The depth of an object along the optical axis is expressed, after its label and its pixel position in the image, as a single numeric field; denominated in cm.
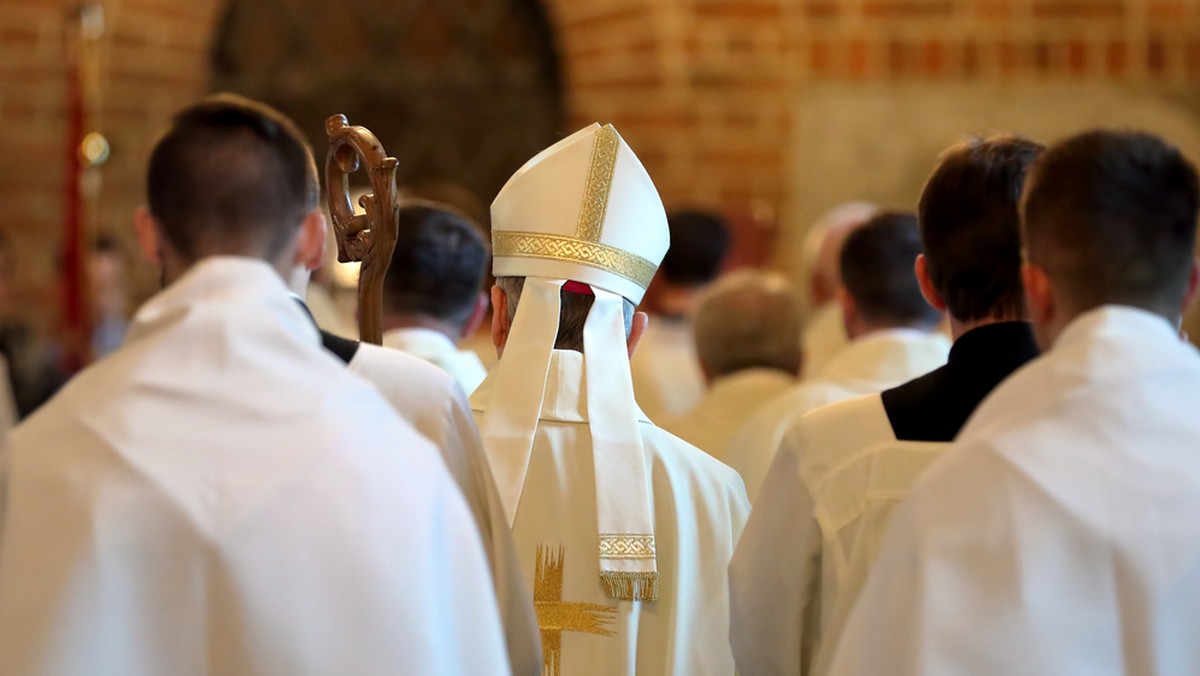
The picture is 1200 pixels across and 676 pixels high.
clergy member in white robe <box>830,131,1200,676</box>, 376
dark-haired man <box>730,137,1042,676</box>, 517
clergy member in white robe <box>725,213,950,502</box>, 805
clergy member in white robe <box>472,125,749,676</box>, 532
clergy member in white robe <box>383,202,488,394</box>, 736
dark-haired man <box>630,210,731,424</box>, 1191
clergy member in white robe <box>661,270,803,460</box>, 992
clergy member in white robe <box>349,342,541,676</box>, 470
